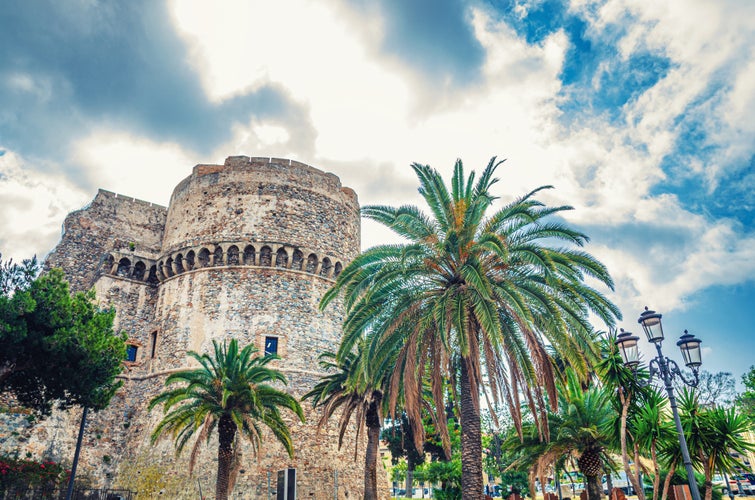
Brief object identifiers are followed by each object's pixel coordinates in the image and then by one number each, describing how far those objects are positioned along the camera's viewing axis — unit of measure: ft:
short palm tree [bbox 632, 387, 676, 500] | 37.04
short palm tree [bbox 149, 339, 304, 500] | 49.07
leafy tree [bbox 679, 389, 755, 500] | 35.40
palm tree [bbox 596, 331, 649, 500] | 37.78
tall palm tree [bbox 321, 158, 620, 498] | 35.63
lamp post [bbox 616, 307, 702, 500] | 29.17
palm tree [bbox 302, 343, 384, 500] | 52.70
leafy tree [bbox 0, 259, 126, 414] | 44.32
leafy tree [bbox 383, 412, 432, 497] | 91.45
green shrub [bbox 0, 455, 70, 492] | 55.93
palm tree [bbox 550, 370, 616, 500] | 46.23
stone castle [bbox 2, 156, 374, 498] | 64.23
